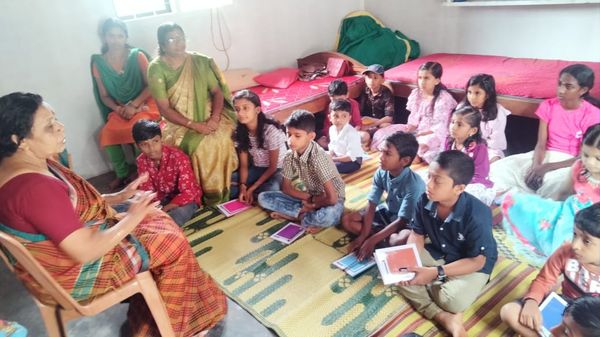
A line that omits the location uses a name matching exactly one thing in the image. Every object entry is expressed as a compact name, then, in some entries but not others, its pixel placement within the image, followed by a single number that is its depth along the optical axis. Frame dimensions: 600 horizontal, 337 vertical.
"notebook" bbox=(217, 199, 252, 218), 2.91
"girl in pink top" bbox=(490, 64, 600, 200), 2.57
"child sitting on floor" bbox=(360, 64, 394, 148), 3.98
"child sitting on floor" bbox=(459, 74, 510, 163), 3.16
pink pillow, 4.32
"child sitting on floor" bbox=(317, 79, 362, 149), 3.71
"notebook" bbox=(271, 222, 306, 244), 2.53
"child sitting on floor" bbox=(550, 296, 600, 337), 1.28
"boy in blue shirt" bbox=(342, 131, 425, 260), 2.18
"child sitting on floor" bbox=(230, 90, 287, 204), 2.87
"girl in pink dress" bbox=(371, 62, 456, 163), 3.43
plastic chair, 1.32
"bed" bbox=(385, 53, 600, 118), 3.29
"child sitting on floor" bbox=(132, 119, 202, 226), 2.74
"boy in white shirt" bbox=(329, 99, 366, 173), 3.32
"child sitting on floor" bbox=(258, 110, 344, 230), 2.46
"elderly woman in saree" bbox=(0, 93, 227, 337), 1.34
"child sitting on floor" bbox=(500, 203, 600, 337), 1.47
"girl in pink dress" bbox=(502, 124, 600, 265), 1.98
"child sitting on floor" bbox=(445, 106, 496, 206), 2.67
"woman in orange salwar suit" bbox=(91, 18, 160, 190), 3.39
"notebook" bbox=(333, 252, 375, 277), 2.19
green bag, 4.71
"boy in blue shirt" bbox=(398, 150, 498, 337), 1.74
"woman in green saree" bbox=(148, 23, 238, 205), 2.96
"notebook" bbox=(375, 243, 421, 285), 1.82
